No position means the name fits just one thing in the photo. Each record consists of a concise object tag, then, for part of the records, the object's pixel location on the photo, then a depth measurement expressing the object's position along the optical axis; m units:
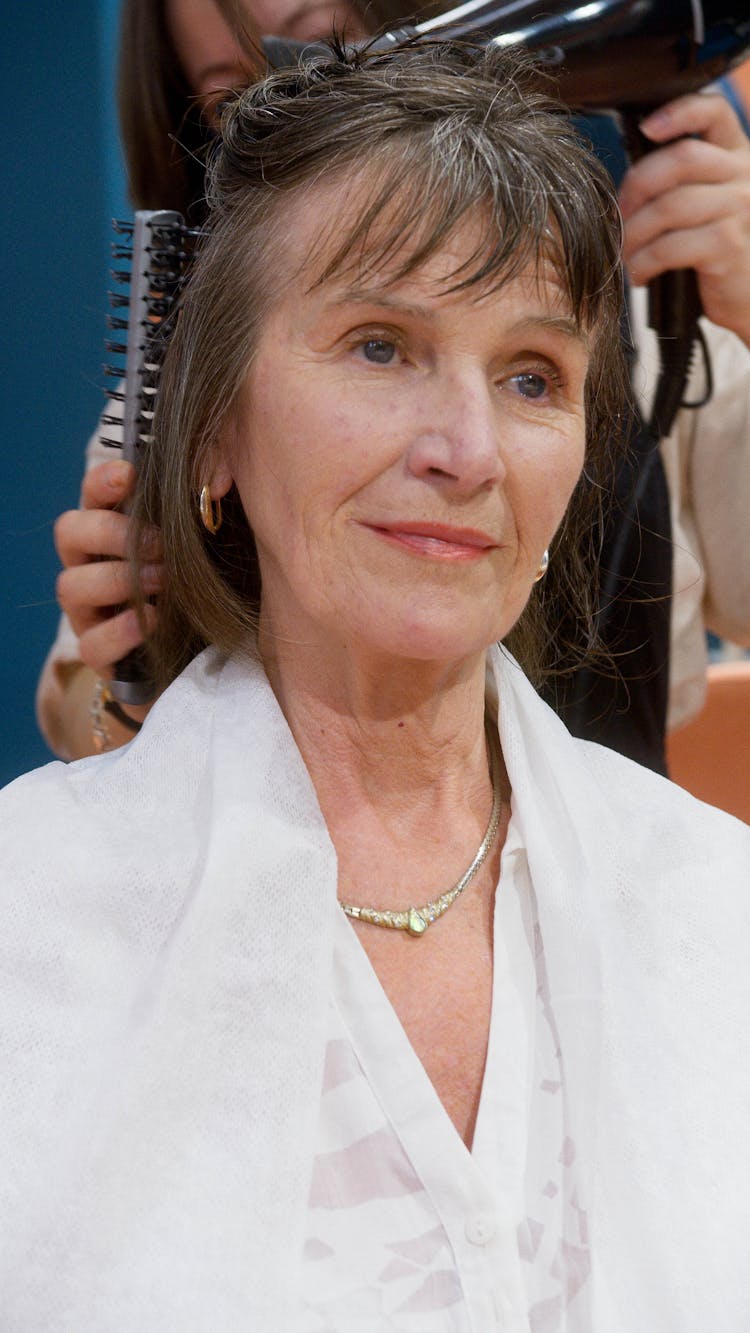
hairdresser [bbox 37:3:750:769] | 1.63
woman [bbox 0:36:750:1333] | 1.46
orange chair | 1.77
